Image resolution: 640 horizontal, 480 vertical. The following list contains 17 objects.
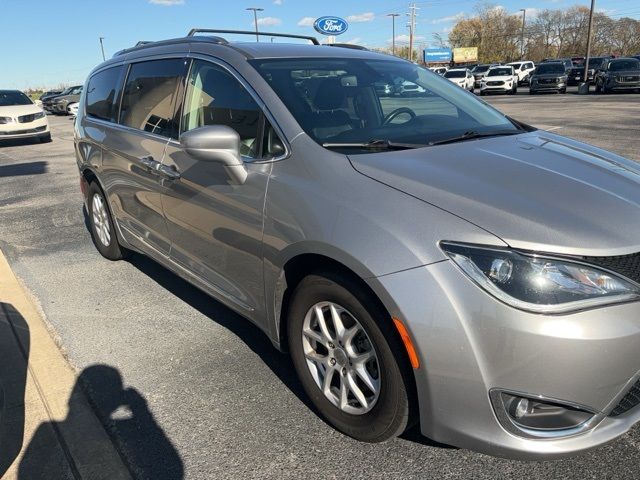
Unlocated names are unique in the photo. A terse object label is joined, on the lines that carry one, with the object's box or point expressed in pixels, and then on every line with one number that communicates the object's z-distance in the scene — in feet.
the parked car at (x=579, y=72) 123.08
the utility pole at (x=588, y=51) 111.75
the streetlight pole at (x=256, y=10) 154.81
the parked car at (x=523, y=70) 131.80
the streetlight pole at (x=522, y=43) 261.24
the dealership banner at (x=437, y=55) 226.17
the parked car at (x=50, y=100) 115.85
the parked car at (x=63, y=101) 103.82
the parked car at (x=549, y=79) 96.78
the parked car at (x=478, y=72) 125.16
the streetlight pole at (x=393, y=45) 242.99
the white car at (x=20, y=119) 51.70
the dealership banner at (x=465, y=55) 237.37
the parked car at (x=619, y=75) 85.30
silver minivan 6.01
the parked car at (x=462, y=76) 109.09
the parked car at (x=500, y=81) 105.09
